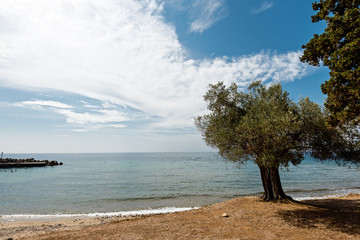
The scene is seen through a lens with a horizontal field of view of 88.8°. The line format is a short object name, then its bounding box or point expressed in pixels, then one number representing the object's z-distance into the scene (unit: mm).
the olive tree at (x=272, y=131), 13445
